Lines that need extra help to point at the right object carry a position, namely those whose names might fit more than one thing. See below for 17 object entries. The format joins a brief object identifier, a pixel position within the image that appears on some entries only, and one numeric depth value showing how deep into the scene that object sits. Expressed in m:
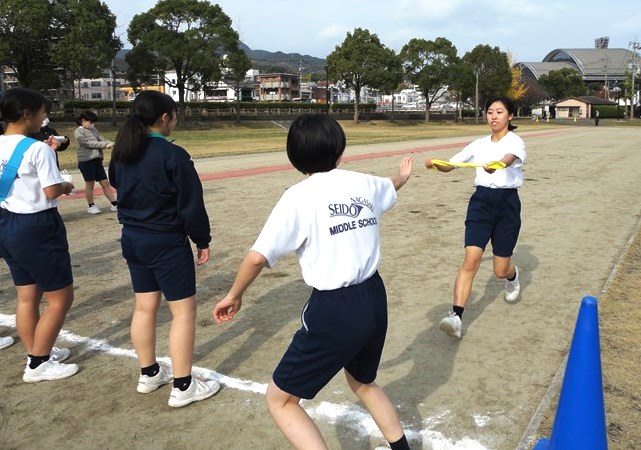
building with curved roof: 123.44
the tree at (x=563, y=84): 92.44
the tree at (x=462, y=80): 61.84
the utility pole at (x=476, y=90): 64.19
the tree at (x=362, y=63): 55.41
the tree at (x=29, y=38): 34.00
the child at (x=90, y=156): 8.60
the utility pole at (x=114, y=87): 39.27
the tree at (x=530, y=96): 80.50
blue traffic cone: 2.13
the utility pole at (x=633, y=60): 71.58
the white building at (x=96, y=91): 131.75
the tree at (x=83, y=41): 35.41
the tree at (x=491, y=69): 66.56
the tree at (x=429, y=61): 60.81
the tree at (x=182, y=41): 42.16
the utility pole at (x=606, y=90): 107.07
